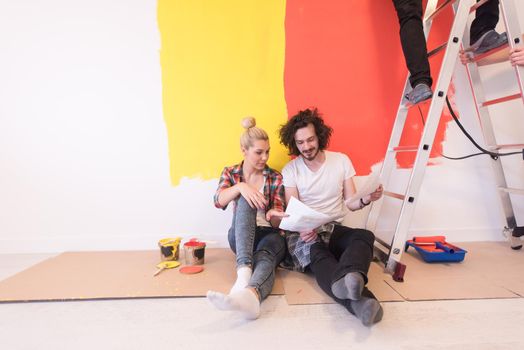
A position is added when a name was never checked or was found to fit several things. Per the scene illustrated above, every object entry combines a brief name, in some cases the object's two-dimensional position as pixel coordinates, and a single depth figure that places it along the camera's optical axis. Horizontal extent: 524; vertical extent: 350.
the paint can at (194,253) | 1.46
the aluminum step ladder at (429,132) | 1.22
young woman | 1.03
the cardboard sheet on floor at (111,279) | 1.14
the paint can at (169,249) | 1.49
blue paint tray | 1.42
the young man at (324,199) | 1.02
